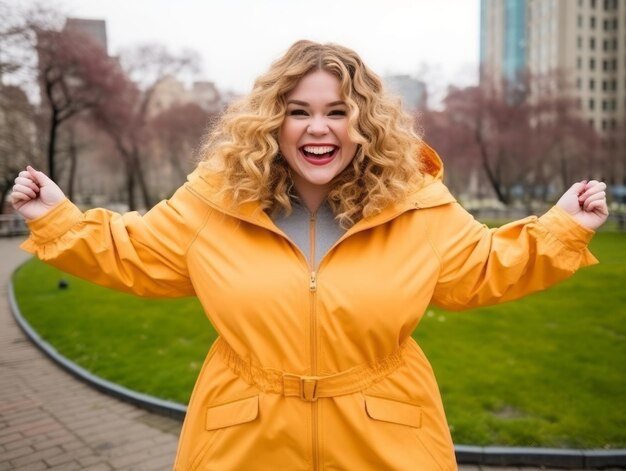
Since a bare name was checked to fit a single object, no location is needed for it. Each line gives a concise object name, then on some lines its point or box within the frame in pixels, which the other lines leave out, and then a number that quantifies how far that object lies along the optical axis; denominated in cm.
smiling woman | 191
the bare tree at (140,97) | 3095
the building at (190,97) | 3759
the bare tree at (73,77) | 2073
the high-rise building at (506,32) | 9825
